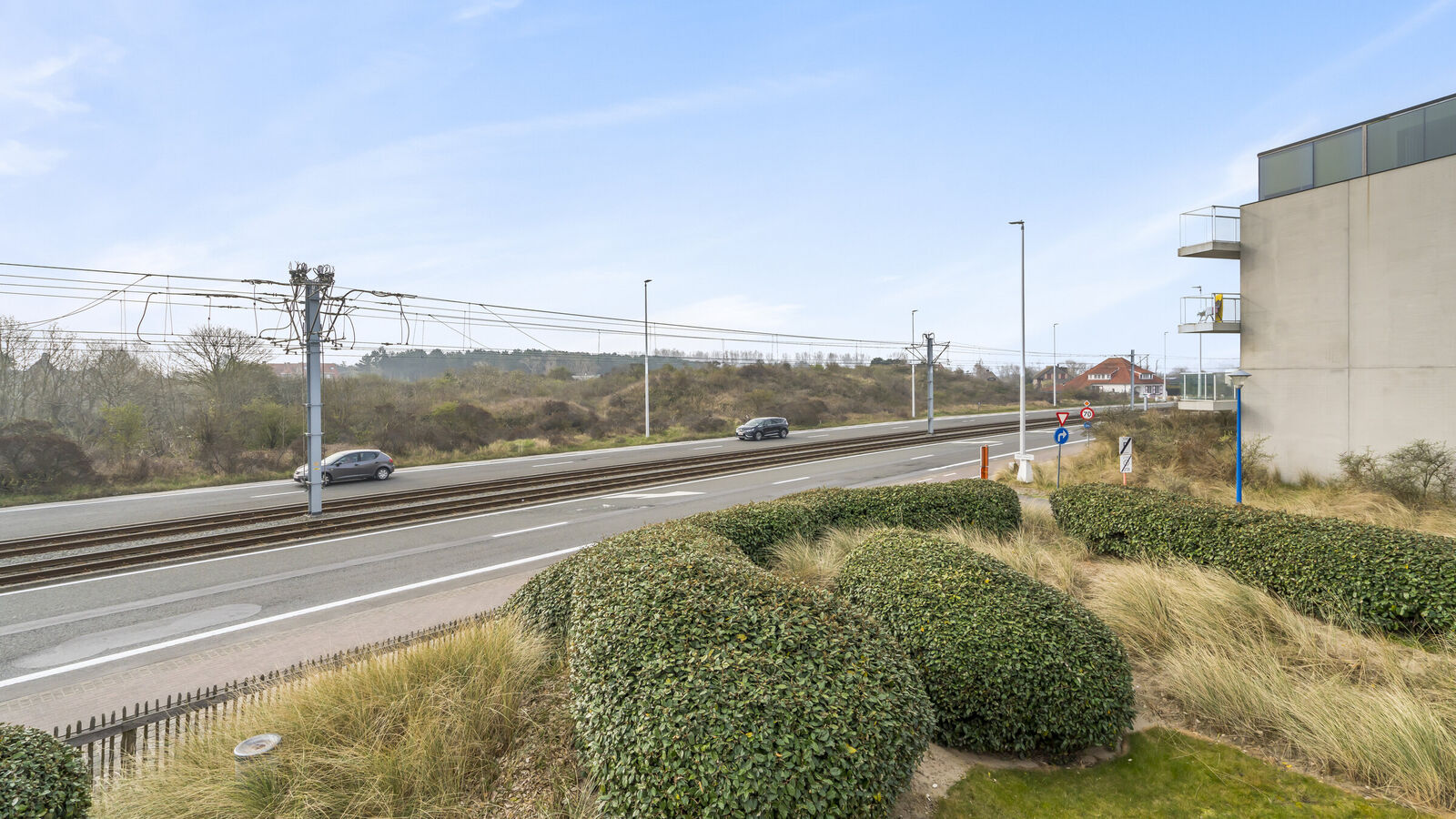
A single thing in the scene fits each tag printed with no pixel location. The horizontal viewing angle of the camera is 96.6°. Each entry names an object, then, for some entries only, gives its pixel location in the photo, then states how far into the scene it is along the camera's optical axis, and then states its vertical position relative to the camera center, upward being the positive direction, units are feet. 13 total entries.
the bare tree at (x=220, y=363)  110.22 +6.12
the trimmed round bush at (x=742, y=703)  10.52 -5.65
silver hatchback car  76.95 -8.59
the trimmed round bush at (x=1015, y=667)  15.01 -6.66
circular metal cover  13.25 -7.26
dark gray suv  125.49 -7.33
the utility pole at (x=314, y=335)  50.16 +4.92
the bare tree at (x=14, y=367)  96.99 +5.26
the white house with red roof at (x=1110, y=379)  317.83 +3.82
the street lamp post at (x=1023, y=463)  66.08 -7.90
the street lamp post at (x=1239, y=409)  48.57 -1.98
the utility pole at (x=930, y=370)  122.62 +3.56
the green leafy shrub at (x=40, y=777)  10.48 -6.39
